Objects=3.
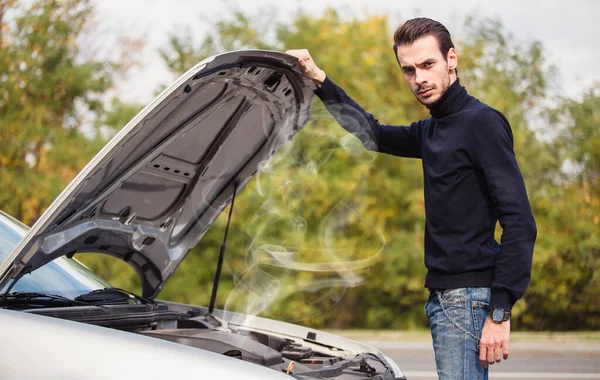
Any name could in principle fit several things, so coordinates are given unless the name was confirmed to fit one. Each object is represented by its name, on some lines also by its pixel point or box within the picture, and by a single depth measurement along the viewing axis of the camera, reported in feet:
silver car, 7.30
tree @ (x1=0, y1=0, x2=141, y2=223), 38.06
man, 7.33
